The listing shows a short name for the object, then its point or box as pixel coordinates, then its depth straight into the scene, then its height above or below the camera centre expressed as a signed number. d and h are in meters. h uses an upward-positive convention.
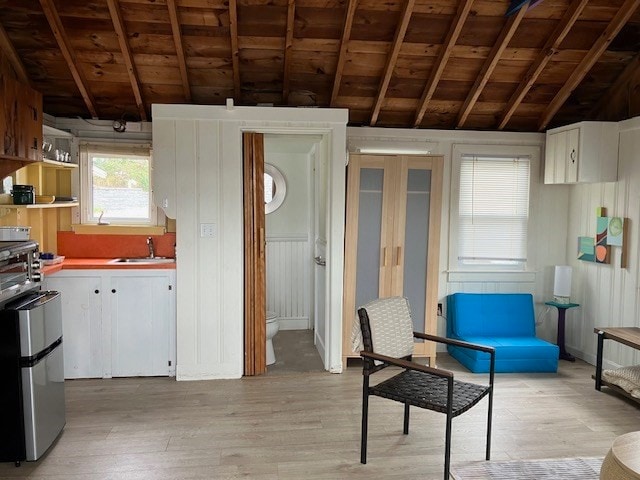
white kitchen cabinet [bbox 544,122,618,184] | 4.41 +0.56
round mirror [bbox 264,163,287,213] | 5.63 +0.26
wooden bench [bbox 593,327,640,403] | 3.78 -0.92
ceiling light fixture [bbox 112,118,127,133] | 4.61 +0.76
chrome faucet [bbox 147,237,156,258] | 4.66 -0.33
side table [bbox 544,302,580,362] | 4.80 -1.04
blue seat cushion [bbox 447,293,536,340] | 4.84 -0.95
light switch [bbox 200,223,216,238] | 4.19 -0.15
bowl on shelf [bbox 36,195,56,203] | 3.89 +0.07
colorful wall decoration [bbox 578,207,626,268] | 4.39 -0.20
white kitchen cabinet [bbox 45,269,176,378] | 4.11 -0.91
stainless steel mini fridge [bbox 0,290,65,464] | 2.76 -0.94
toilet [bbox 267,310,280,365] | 4.52 -1.06
